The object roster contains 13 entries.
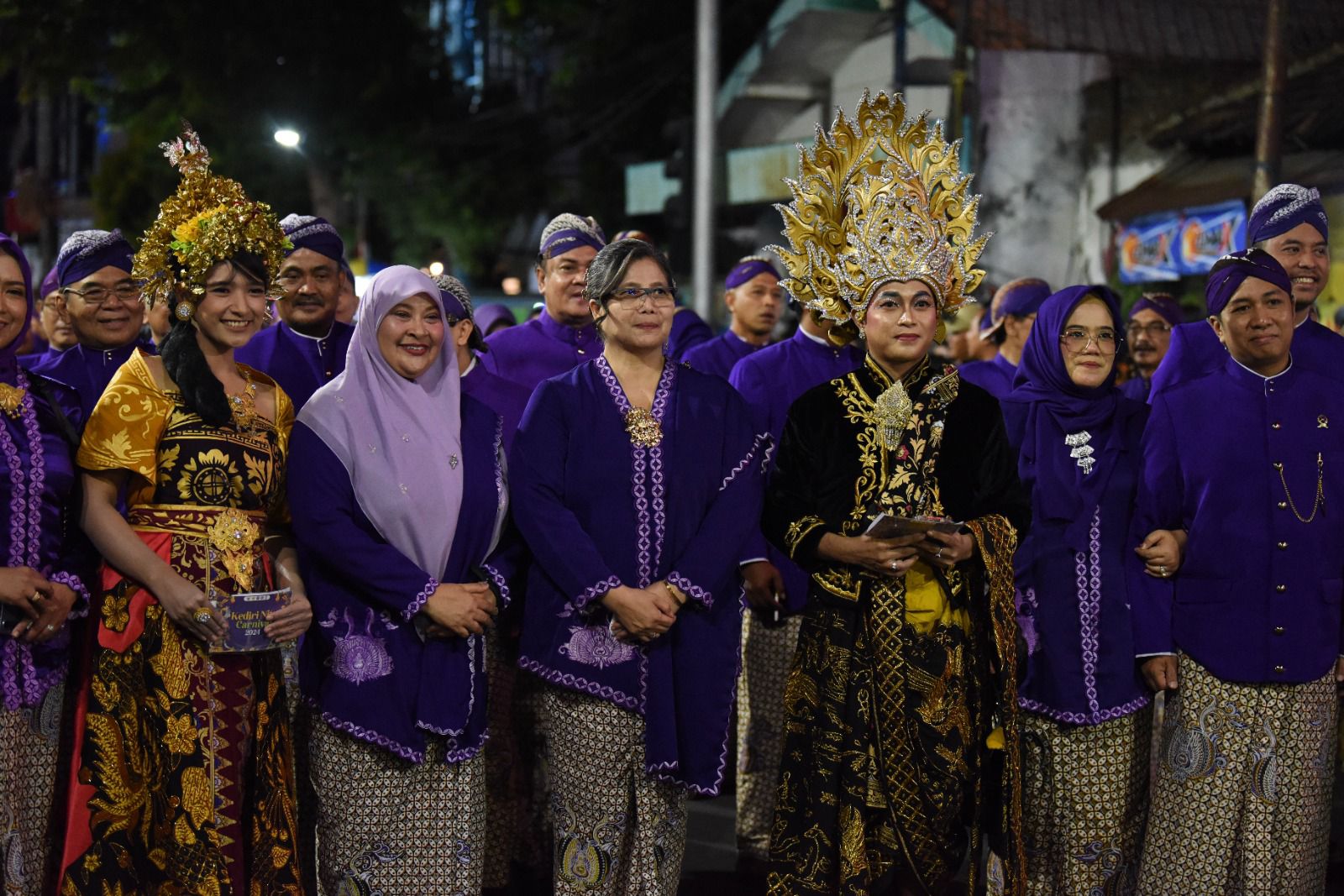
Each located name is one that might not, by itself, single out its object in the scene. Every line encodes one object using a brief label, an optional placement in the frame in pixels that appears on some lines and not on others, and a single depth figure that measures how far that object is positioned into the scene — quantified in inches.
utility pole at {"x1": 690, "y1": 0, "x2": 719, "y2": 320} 461.7
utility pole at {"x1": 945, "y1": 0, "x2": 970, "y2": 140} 520.4
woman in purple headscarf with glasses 177.0
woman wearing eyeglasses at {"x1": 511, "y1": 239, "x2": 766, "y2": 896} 168.7
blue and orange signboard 485.7
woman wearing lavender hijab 162.9
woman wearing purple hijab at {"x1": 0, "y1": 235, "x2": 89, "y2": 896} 157.3
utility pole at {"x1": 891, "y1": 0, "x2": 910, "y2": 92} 610.6
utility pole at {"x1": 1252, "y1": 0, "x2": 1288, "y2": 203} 327.3
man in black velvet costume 164.6
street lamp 553.9
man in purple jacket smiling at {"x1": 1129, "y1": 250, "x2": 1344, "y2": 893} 173.6
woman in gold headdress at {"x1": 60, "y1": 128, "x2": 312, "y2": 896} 156.8
